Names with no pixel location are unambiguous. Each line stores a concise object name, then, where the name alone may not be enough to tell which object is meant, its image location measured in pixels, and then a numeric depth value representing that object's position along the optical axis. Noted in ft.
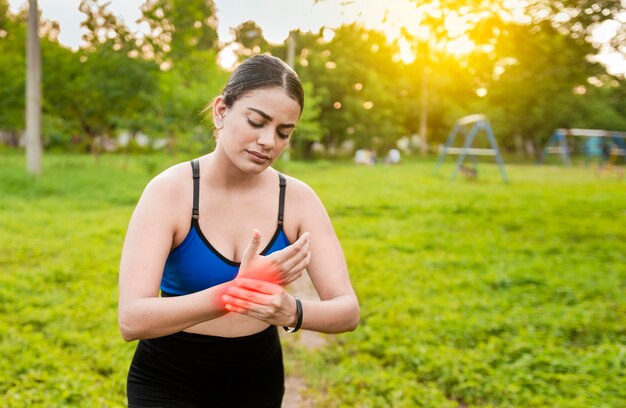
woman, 5.65
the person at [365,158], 131.64
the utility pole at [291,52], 34.69
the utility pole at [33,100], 49.21
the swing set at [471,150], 69.65
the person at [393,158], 136.56
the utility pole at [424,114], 166.40
